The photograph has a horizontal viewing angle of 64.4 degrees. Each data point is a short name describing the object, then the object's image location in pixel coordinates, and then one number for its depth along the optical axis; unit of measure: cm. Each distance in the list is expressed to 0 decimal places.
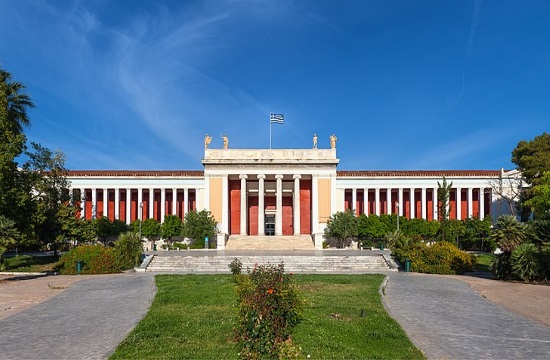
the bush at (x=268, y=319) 746
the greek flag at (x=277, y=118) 4844
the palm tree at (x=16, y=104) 2871
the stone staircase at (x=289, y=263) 2670
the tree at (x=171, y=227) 5025
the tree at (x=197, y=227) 4553
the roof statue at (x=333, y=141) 5062
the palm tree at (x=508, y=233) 2108
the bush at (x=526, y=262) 2000
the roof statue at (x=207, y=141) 5059
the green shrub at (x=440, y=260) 2498
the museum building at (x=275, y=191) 5003
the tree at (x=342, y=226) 4559
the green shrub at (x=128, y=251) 2598
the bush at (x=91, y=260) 2511
